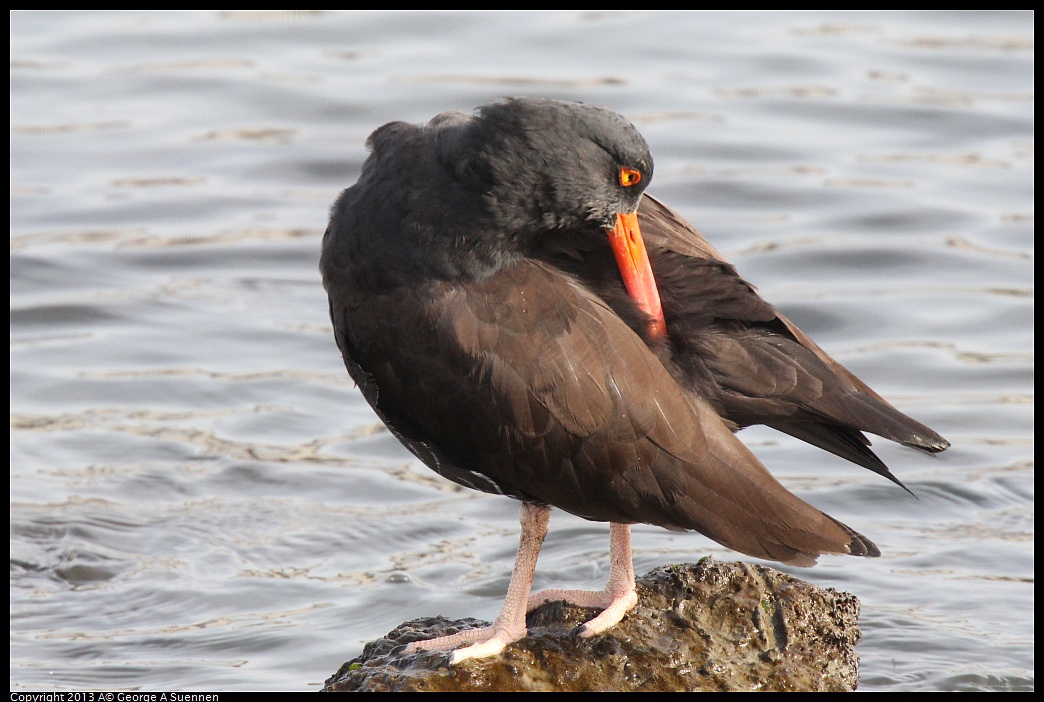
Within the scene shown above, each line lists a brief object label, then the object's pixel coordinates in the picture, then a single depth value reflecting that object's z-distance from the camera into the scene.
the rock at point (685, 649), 11.77
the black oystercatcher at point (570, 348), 11.98
